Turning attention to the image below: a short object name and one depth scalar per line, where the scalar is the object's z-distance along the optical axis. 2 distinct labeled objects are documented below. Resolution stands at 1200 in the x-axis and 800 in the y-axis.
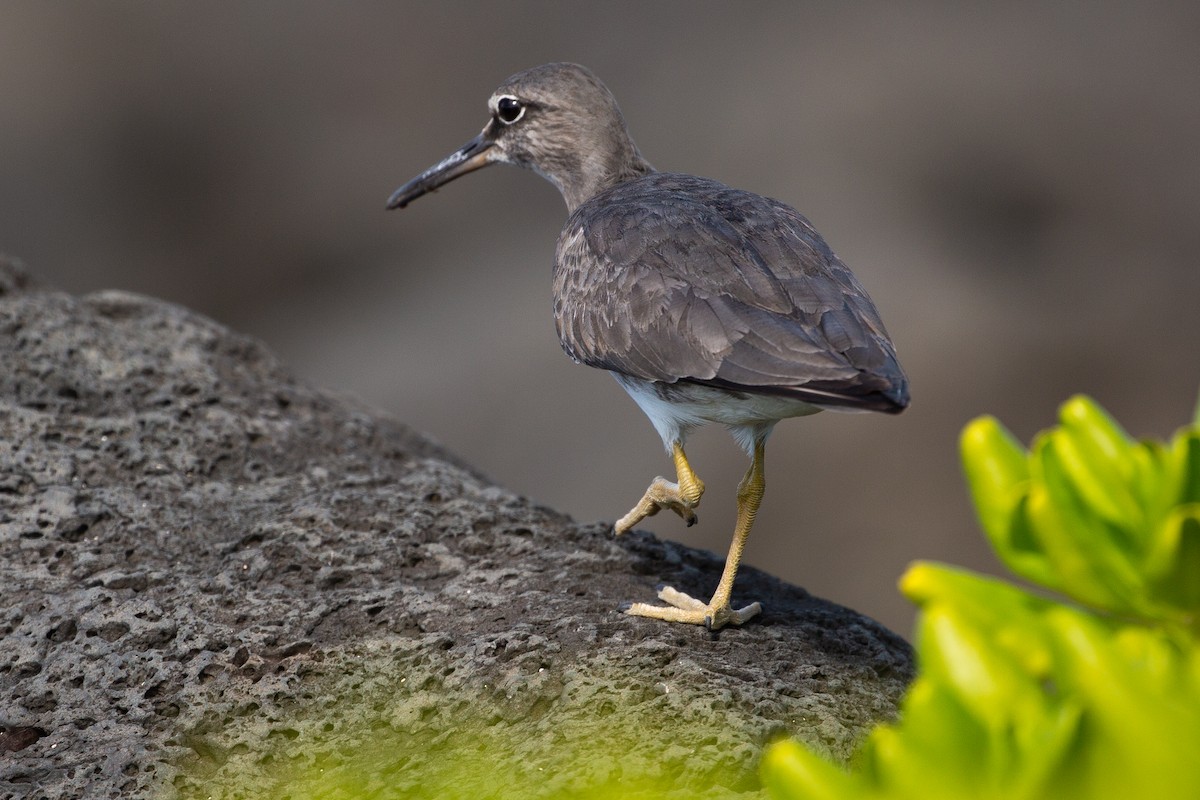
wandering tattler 8.18
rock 6.87
